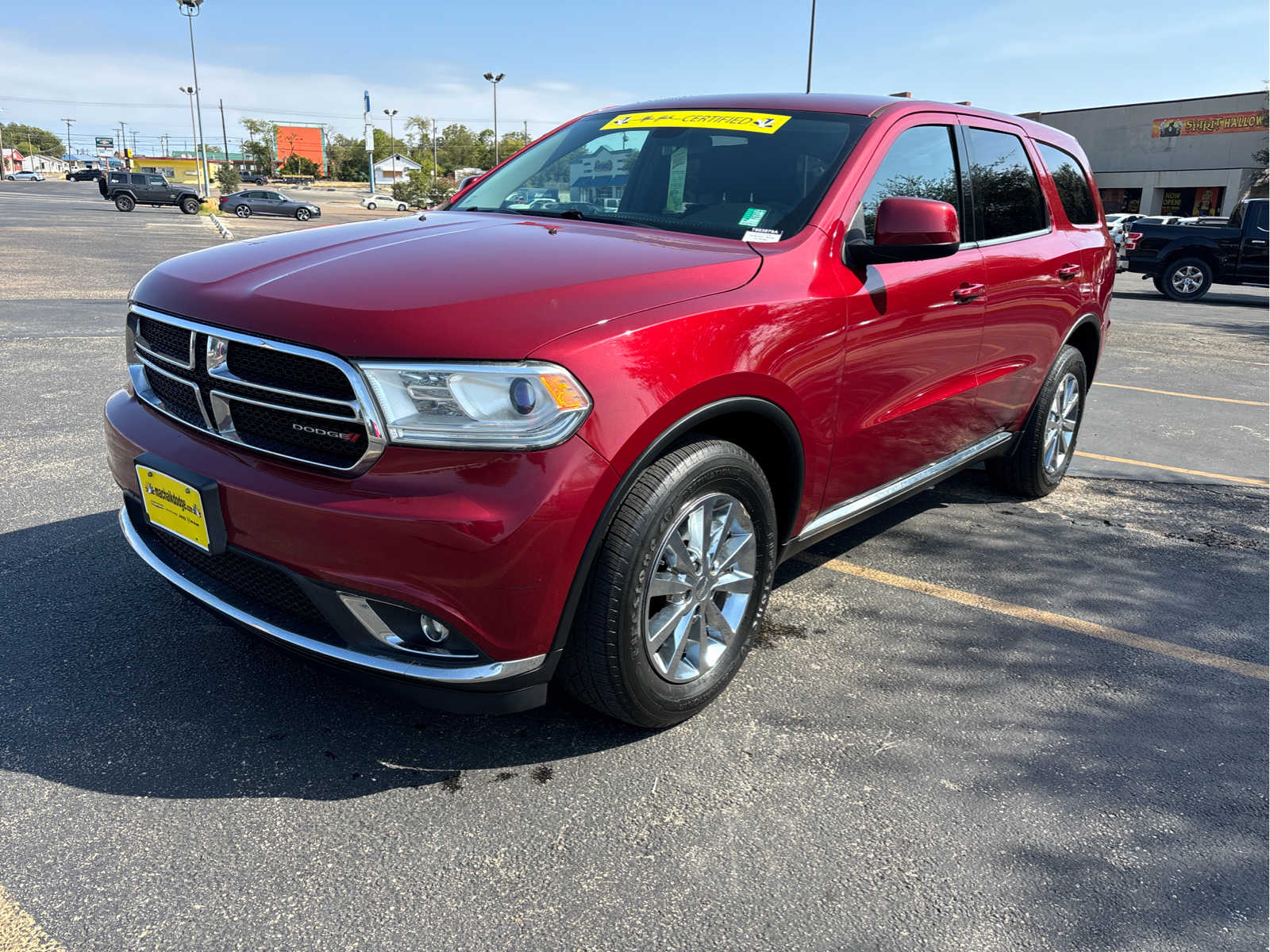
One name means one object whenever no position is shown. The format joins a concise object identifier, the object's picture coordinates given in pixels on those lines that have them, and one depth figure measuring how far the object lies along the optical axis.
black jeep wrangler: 43.84
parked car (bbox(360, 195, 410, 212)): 65.50
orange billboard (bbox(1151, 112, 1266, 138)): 39.03
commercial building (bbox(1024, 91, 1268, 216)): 39.47
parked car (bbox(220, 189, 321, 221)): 44.97
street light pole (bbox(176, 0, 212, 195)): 50.56
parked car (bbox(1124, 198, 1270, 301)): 16.53
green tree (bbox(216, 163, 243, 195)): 79.95
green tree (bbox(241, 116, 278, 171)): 120.88
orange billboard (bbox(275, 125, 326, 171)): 141.75
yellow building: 104.44
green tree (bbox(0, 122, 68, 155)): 168.45
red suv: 2.11
